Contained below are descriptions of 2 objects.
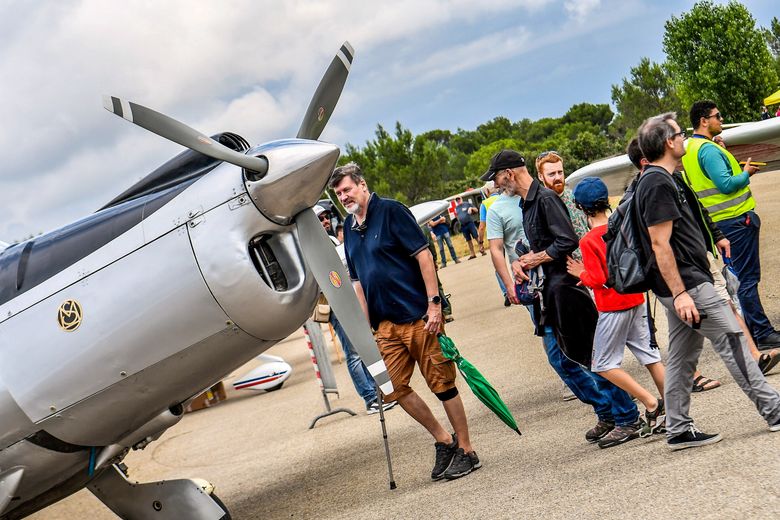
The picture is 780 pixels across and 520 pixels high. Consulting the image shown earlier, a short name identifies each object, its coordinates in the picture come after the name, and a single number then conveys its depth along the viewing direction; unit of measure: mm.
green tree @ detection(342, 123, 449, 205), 75375
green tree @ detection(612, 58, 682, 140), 77375
